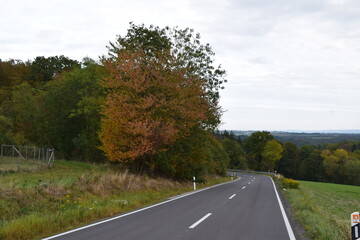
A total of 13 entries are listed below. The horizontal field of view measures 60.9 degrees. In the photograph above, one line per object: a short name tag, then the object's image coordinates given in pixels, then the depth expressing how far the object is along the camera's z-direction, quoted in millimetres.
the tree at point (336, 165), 87750
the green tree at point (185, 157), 21891
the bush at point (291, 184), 25156
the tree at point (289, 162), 99056
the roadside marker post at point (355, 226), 6109
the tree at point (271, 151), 80438
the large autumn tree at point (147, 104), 18500
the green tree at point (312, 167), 93625
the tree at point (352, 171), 80875
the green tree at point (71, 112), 36312
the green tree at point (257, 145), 85812
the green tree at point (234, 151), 81656
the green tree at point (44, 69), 52812
